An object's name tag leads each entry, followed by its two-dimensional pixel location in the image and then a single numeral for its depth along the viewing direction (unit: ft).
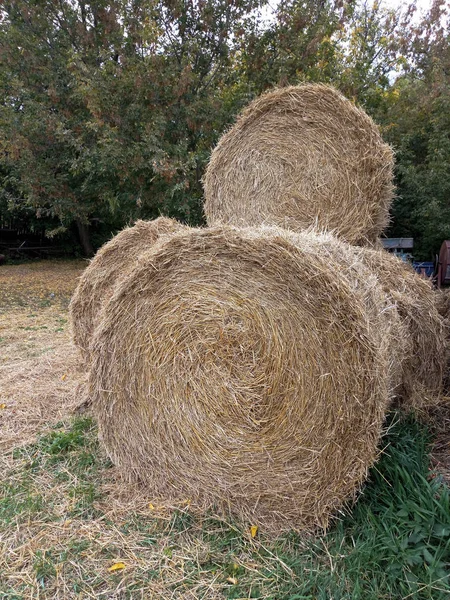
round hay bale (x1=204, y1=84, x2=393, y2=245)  12.72
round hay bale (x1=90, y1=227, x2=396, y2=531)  7.96
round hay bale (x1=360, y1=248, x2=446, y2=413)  11.85
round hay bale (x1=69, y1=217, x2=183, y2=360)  14.32
